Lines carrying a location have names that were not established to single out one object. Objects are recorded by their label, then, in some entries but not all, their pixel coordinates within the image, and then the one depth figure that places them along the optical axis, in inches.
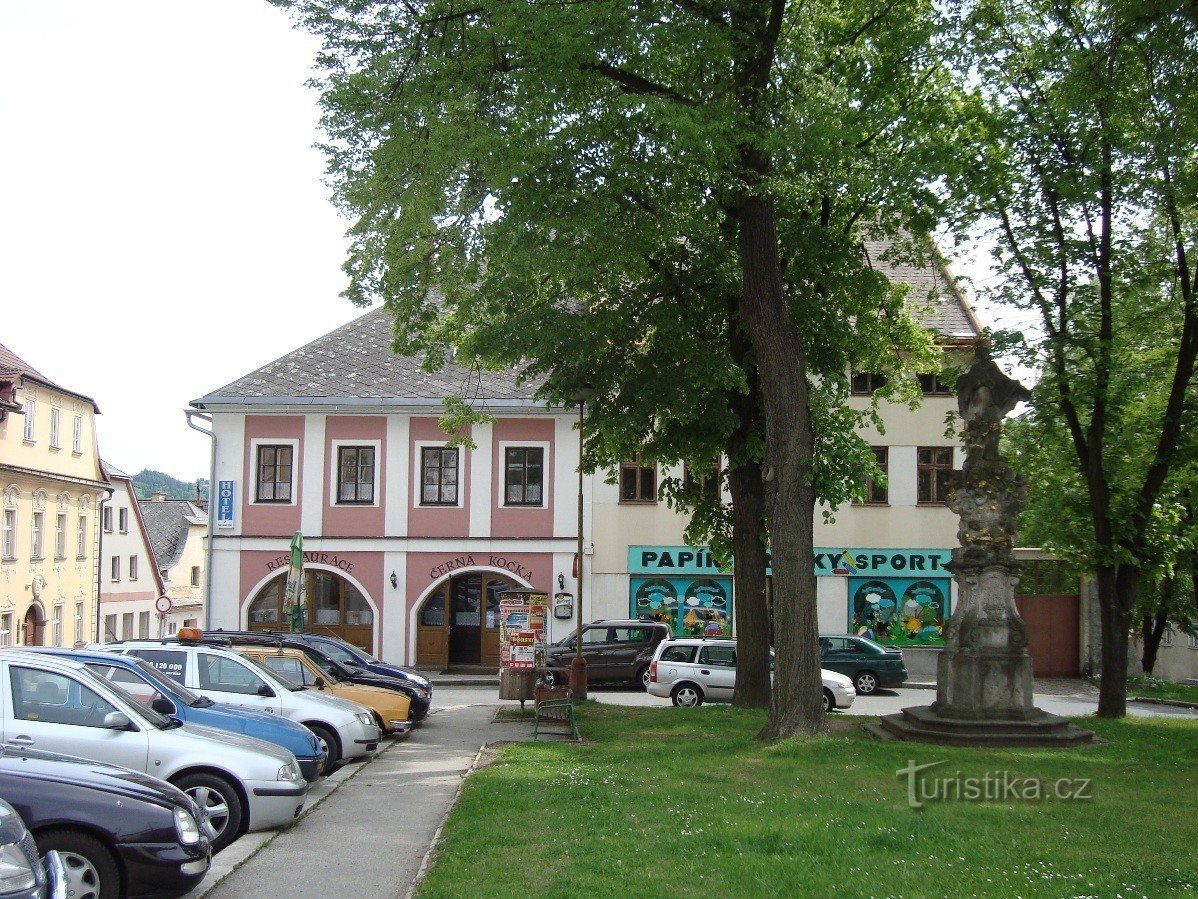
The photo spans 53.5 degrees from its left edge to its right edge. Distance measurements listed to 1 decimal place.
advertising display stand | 828.0
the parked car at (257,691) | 559.2
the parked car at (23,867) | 220.2
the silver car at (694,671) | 1023.6
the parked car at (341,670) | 778.3
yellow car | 677.3
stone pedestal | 630.5
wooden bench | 712.4
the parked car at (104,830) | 285.6
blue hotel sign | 1393.9
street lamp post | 904.9
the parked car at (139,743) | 386.6
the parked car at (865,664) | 1180.5
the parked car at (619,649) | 1214.9
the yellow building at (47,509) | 1482.5
